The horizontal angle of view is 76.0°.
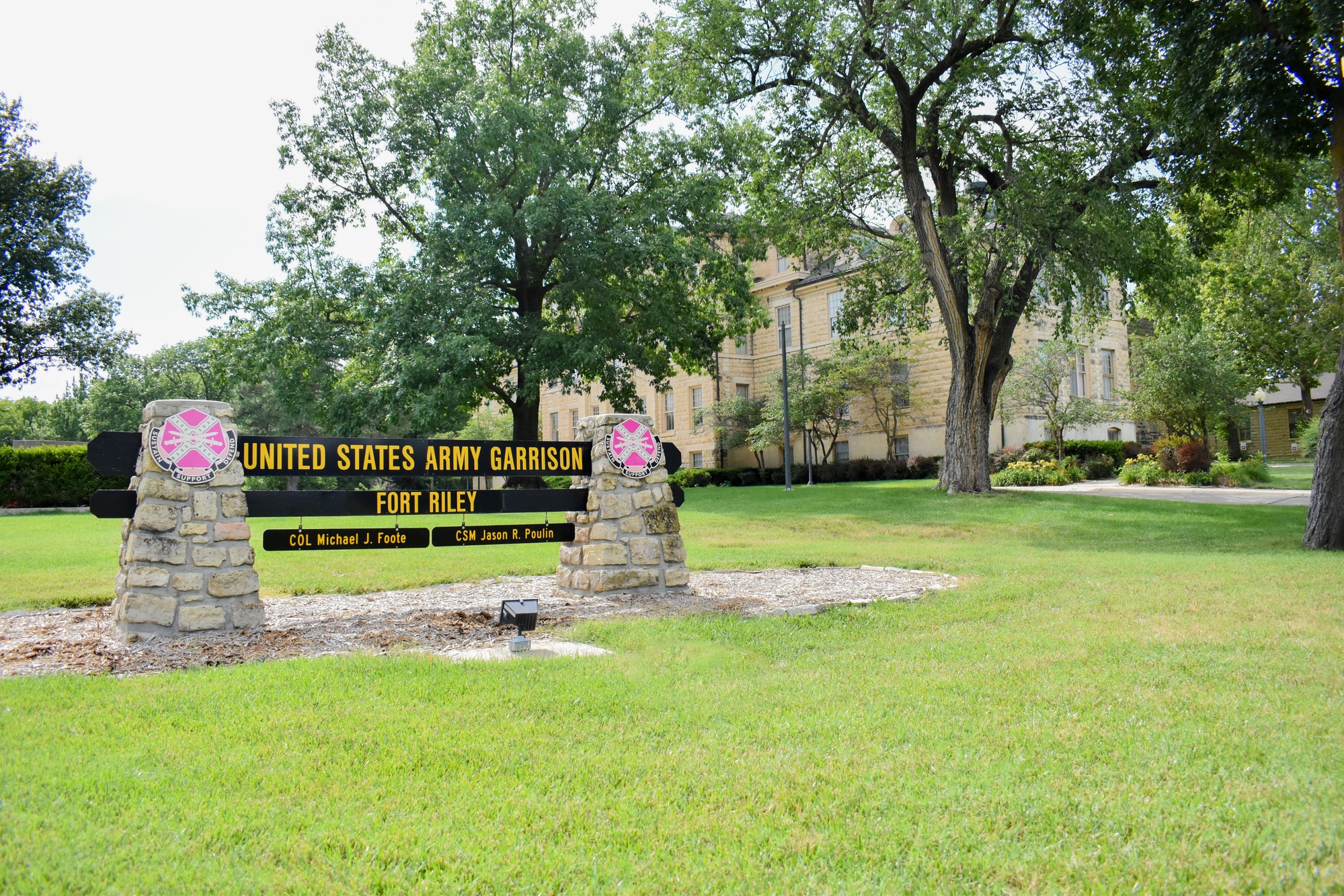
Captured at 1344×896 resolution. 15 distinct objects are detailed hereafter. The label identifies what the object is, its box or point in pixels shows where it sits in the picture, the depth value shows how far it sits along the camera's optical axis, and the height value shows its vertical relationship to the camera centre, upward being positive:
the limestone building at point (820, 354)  32.78 +3.42
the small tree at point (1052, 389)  27.42 +2.10
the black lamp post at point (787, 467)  25.88 -0.23
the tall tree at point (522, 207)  21.75 +7.01
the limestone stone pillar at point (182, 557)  6.53 -0.63
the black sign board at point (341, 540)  7.55 -0.61
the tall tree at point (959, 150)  17.03 +7.14
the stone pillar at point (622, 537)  8.72 -0.75
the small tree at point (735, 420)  37.28 +1.83
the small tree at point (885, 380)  32.91 +2.97
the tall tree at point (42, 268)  33.25 +8.44
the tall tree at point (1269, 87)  11.54 +5.02
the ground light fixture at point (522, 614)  6.40 -1.10
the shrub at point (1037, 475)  25.69 -0.68
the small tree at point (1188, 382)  26.47 +2.06
